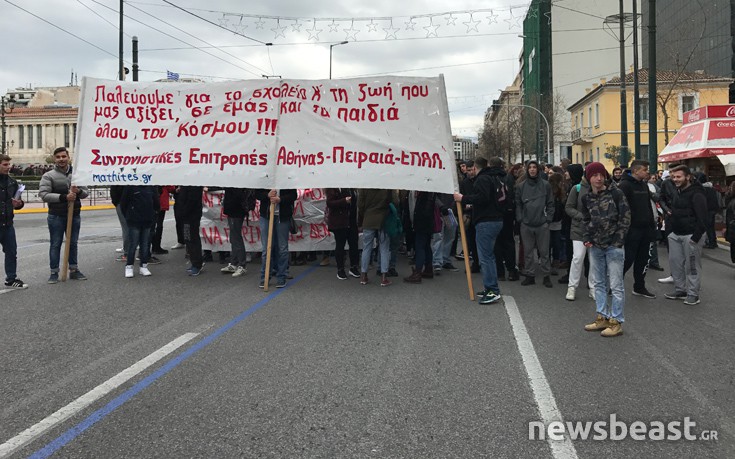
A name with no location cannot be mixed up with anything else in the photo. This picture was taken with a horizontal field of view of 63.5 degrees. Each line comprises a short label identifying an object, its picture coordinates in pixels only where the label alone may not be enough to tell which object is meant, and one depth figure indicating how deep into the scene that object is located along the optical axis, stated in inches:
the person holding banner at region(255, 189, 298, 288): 330.3
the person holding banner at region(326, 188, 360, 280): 353.7
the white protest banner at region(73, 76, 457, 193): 309.1
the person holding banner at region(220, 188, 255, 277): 361.1
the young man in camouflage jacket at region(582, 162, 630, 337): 228.4
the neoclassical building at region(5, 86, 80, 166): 3932.1
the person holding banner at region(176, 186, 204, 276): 364.2
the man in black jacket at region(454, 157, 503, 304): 280.1
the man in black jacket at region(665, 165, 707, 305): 289.3
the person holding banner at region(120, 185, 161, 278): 356.2
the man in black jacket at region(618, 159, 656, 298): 301.4
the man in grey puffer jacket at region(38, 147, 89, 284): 339.9
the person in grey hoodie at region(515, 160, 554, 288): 332.2
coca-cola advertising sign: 727.4
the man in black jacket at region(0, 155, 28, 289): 318.3
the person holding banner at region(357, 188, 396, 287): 329.4
